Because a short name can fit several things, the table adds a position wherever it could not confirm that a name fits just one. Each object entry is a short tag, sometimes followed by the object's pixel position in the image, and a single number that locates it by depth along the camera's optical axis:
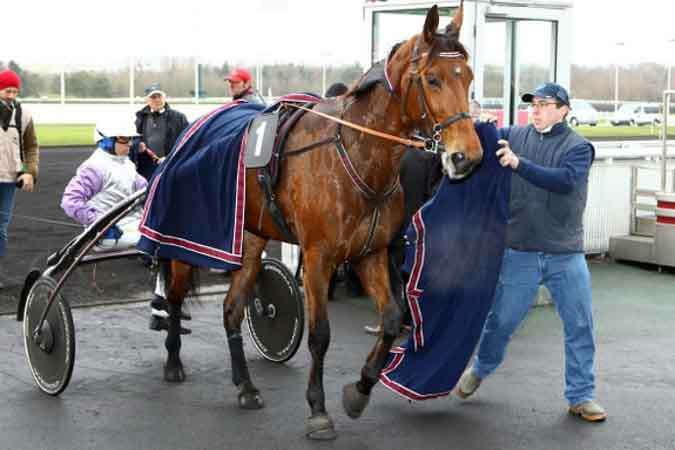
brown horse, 4.89
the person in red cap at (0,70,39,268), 9.28
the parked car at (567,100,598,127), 40.61
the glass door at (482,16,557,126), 10.30
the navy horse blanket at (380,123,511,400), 5.63
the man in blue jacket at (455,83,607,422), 5.54
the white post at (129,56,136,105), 37.62
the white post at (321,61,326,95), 32.41
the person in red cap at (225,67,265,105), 9.70
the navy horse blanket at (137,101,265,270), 5.79
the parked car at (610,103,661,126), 51.09
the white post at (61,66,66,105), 40.56
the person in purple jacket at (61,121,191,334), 7.10
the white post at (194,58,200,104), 38.84
